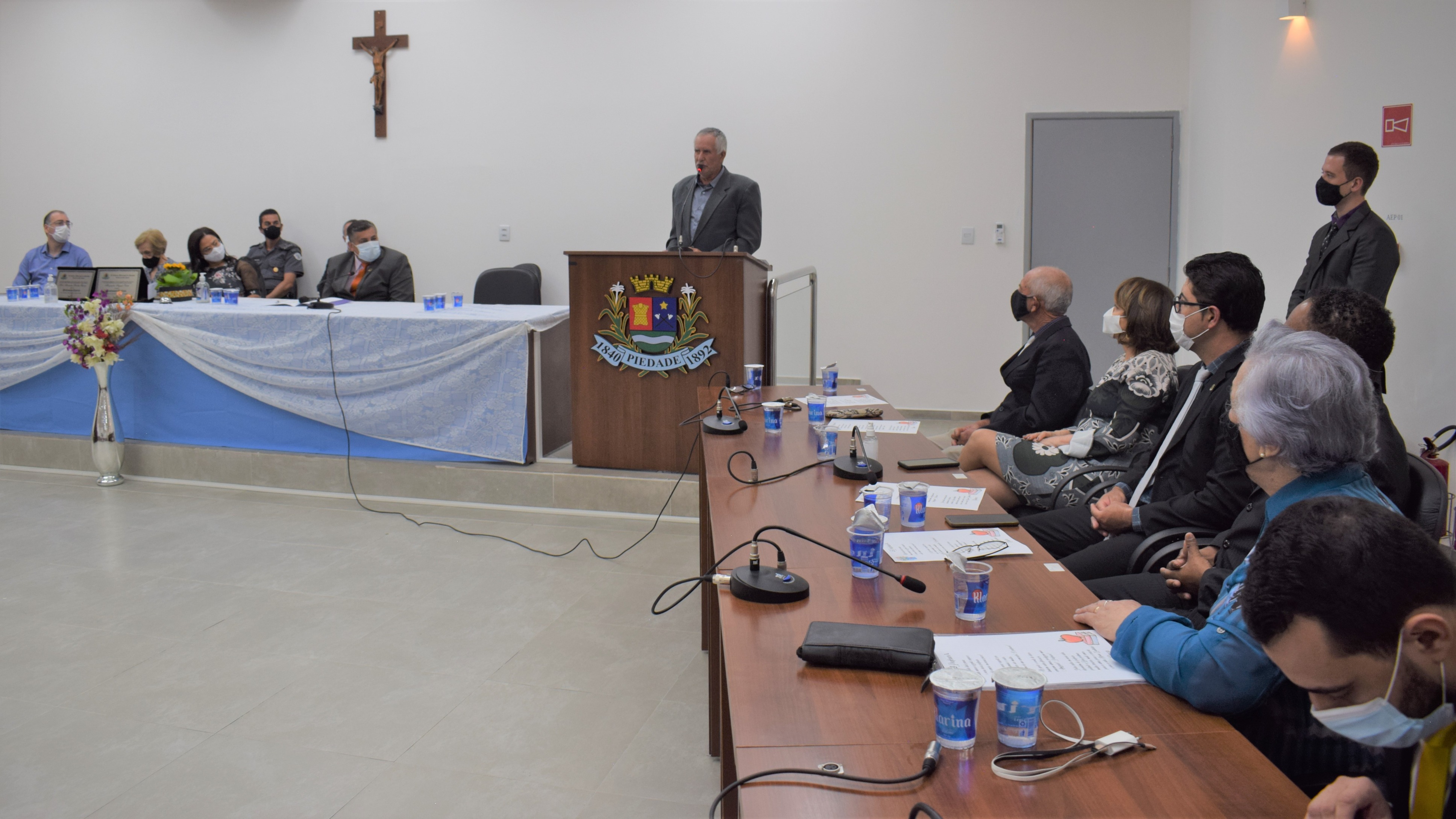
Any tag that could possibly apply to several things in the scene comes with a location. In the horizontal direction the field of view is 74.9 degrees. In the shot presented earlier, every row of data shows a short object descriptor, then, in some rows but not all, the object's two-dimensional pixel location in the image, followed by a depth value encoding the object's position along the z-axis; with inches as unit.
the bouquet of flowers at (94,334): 197.0
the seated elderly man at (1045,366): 138.3
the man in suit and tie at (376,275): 269.7
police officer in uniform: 291.4
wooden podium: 167.6
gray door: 254.7
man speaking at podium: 194.2
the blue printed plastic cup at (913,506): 78.8
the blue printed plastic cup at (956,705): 43.6
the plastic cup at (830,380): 148.1
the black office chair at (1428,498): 81.0
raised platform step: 175.2
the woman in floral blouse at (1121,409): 115.3
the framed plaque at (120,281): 211.9
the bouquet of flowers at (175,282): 221.1
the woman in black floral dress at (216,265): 261.9
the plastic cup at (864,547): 67.4
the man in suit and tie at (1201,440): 91.7
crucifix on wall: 285.1
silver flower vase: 201.8
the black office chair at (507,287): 263.1
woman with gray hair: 49.5
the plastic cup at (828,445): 106.1
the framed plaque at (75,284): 216.2
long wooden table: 41.0
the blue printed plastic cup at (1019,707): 44.1
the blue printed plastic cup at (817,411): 124.0
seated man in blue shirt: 277.9
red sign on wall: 161.2
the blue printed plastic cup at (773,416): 119.3
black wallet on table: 52.6
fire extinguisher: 138.6
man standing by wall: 153.3
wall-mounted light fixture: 194.7
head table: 183.5
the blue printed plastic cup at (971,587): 59.1
